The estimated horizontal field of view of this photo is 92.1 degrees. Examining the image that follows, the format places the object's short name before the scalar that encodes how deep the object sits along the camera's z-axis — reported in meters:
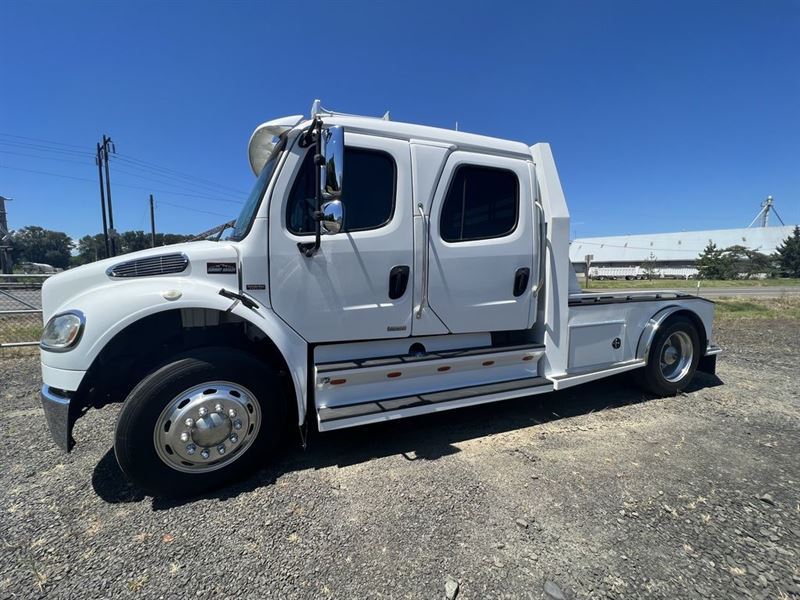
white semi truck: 2.46
